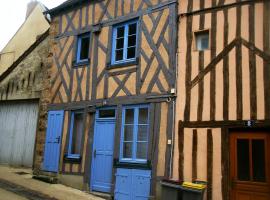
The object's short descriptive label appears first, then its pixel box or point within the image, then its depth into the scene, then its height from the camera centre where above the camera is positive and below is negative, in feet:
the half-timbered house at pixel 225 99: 13.74 +2.60
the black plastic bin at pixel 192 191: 13.16 -2.96
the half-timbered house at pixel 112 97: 16.38 +3.04
